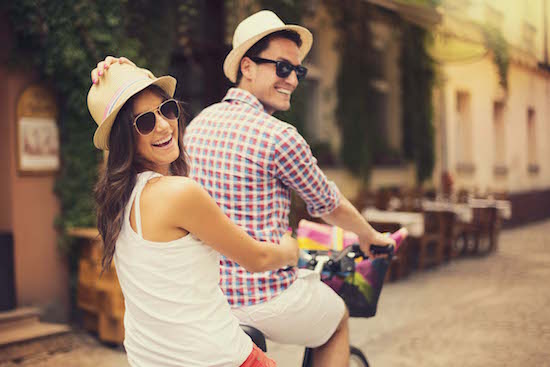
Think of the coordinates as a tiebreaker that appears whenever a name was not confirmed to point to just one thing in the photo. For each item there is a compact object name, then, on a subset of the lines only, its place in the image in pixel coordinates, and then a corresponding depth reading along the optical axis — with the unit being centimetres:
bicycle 264
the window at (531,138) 2062
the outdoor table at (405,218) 888
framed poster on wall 606
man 228
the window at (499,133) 1788
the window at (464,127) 1559
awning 923
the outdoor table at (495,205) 1208
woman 170
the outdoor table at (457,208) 1109
